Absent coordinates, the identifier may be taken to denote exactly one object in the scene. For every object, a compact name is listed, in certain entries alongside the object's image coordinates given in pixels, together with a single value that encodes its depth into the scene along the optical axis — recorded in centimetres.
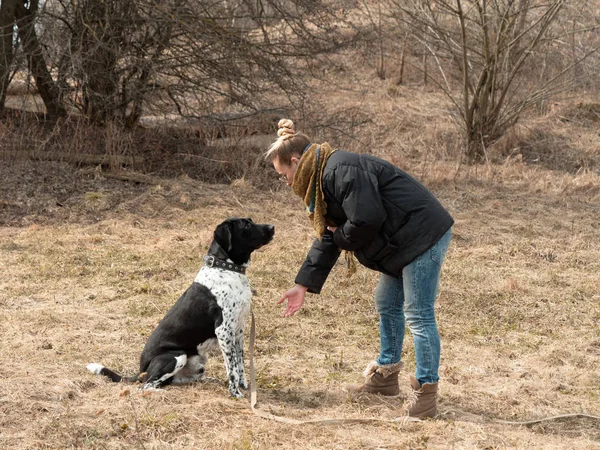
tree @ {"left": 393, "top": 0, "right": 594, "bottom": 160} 1249
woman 417
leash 448
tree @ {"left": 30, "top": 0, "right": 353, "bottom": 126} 1171
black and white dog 499
